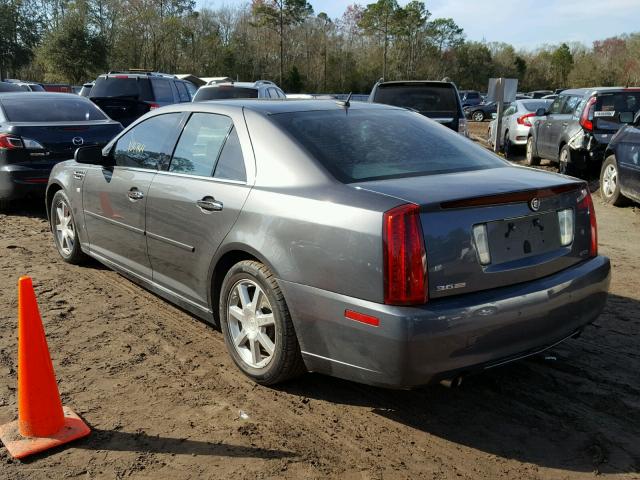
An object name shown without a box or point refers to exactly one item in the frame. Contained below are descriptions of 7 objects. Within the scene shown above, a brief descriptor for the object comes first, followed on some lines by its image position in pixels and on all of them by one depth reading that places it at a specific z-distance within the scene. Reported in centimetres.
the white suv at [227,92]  1357
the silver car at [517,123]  1559
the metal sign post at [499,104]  1390
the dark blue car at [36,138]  792
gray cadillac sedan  281
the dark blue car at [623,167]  828
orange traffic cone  292
